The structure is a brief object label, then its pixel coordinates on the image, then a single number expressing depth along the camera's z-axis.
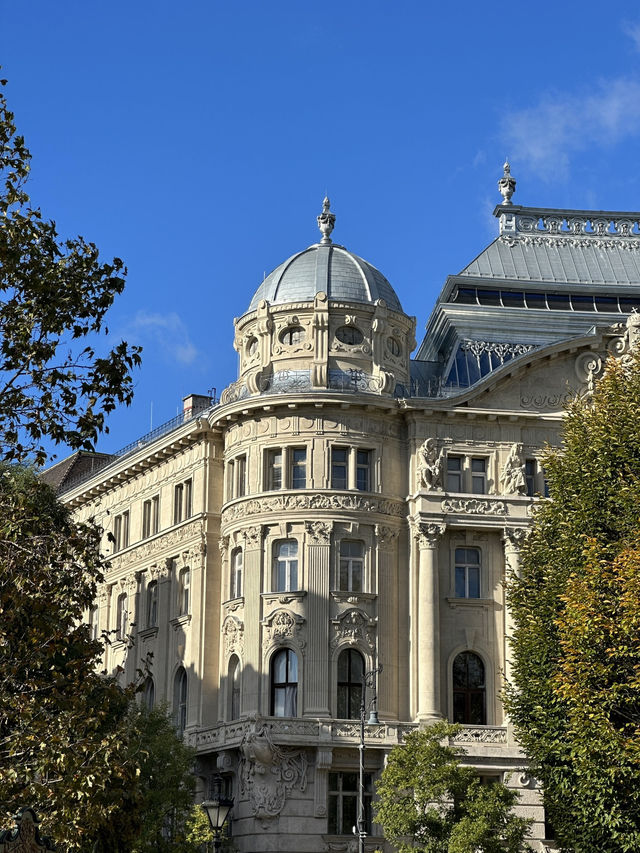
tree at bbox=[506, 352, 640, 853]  43.19
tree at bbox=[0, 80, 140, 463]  26.30
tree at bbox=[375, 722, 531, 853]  52.88
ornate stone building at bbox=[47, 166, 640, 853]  64.19
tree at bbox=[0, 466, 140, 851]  25.45
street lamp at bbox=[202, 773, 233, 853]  43.00
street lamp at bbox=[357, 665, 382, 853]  53.56
